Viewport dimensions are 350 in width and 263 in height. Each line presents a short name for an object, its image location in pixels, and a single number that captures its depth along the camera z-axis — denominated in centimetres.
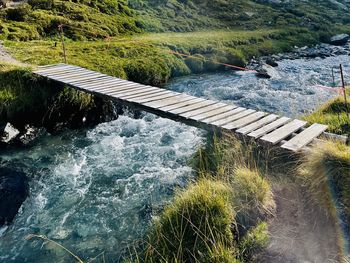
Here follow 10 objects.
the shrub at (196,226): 528
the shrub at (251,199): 607
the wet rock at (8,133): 1157
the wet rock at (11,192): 844
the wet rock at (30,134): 1199
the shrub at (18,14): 2507
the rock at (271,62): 2796
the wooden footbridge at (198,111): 803
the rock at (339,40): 4262
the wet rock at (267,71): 2311
